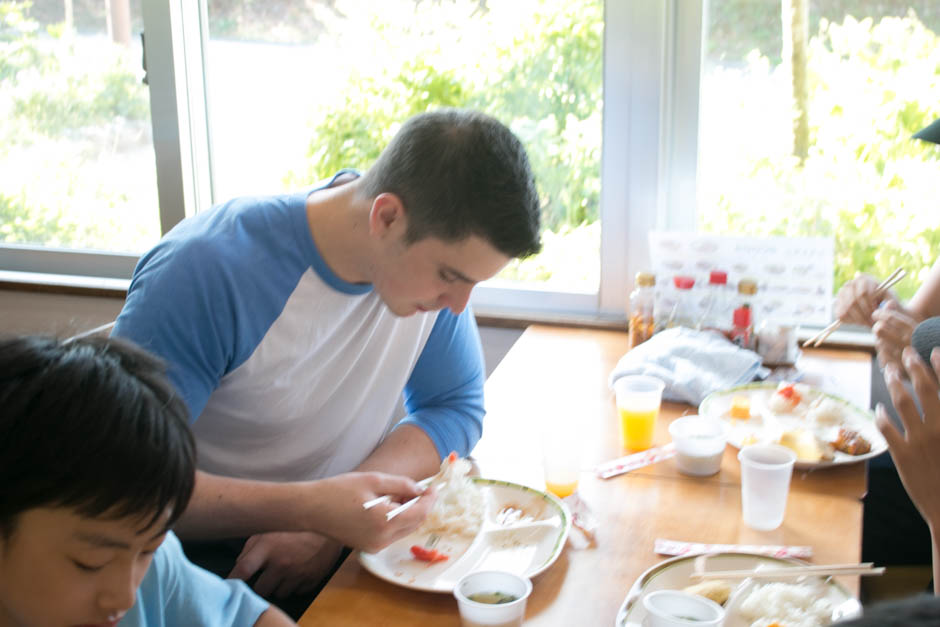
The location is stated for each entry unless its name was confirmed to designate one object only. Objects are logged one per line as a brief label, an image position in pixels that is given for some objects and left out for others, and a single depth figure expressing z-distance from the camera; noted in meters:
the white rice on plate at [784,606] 1.03
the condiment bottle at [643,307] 2.15
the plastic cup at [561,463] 1.41
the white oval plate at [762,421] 1.57
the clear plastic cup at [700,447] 1.49
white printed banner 2.14
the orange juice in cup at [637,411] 1.60
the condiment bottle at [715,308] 2.16
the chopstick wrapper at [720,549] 1.22
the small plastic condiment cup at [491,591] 1.02
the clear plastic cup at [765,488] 1.28
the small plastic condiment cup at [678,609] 0.98
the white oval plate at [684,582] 1.05
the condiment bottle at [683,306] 2.18
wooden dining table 1.12
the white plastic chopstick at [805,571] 1.10
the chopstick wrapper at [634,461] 1.52
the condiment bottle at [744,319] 2.08
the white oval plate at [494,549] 1.17
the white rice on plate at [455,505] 1.29
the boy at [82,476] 0.82
